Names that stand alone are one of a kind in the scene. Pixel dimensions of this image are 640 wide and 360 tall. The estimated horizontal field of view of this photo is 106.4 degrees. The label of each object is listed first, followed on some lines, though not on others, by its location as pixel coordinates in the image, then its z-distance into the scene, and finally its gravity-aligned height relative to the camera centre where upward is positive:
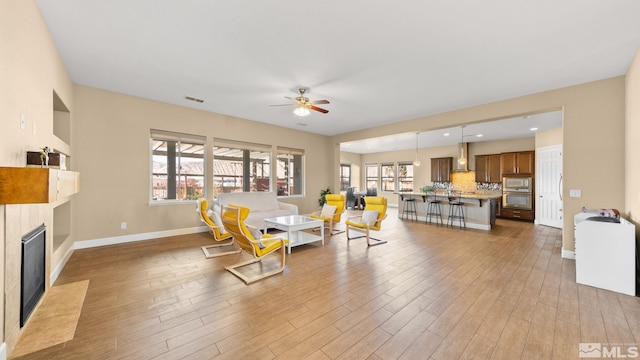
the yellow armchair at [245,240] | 3.04 -0.83
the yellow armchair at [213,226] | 4.07 -0.78
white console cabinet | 2.78 -0.91
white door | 6.61 -0.16
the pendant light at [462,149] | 7.64 +1.20
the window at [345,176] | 12.82 +0.23
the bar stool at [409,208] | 7.98 -0.92
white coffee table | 4.27 -0.85
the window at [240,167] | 6.20 +0.38
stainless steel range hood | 9.26 +1.03
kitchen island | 6.46 -0.81
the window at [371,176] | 12.84 +0.24
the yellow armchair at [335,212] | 5.55 -0.78
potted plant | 8.24 -0.55
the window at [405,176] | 11.51 +0.21
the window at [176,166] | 5.29 +0.33
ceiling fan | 4.17 +1.33
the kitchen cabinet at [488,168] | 8.52 +0.44
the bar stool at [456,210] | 6.91 -0.89
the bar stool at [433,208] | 7.36 -0.86
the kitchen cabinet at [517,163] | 7.73 +0.59
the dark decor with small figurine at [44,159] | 2.12 +0.19
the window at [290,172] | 7.61 +0.27
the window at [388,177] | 12.18 +0.17
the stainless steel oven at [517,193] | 7.68 -0.41
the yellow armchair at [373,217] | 4.88 -0.76
